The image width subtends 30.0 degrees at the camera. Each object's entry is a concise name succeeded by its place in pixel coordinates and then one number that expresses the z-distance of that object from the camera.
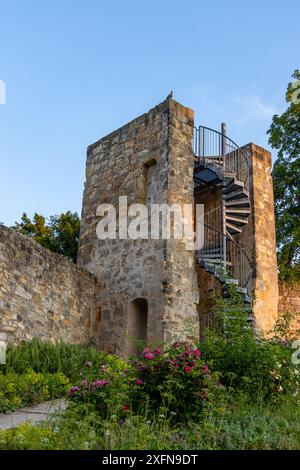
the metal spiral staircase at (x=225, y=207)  12.45
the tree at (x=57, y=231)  16.20
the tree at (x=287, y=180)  15.45
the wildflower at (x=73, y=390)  5.50
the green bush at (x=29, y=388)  6.68
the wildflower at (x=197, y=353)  5.78
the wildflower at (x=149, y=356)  5.75
